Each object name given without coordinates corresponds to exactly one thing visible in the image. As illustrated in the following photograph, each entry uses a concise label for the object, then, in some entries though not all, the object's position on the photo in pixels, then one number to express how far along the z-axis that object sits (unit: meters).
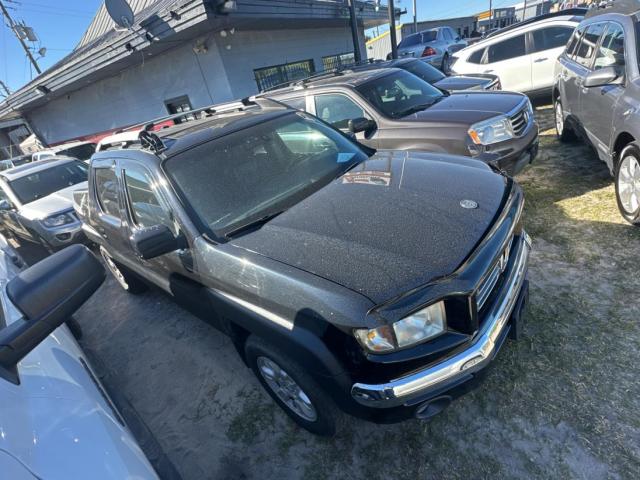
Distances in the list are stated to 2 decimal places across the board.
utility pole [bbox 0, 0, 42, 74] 22.52
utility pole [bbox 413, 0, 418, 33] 28.43
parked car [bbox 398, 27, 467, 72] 14.32
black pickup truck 1.52
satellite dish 8.34
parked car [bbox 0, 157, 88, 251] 5.83
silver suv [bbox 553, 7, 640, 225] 3.05
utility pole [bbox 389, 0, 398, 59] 13.39
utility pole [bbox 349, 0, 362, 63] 10.96
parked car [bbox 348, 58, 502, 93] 6.00
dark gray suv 3.73
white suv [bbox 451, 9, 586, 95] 7.02
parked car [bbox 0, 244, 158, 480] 1.07
